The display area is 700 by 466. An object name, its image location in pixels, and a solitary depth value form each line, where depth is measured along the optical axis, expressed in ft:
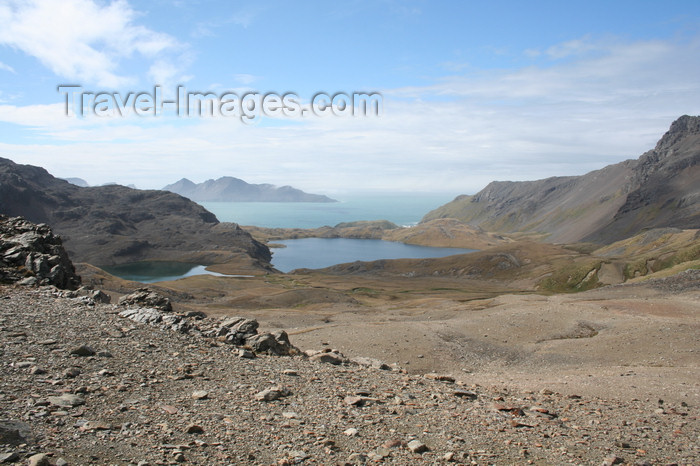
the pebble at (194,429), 34.63
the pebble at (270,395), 43.47
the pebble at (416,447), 35.27
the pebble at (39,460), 27.16
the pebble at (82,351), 46.52
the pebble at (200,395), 41.83
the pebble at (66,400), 35.99
